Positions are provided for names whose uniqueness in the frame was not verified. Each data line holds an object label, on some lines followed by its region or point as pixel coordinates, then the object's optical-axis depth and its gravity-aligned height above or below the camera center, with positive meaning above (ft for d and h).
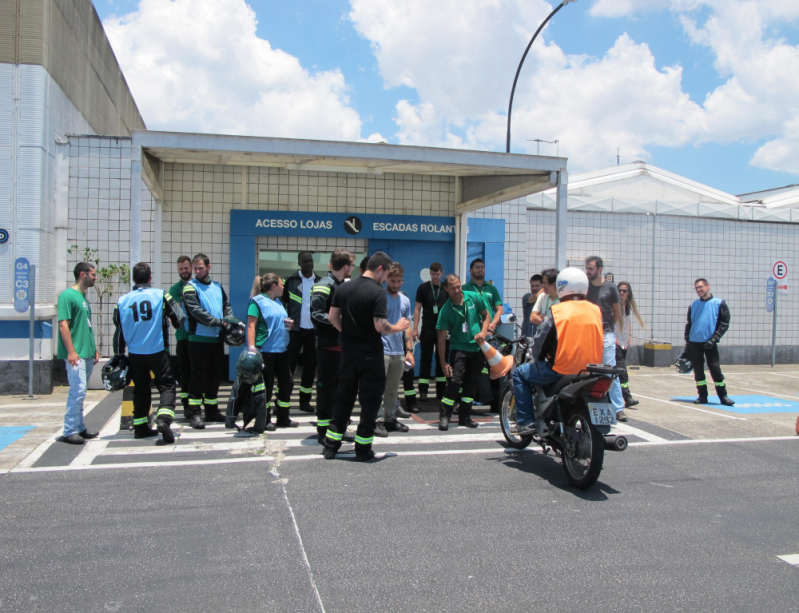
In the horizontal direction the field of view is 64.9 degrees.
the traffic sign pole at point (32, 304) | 28.99 -0.68
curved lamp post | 42.92 +19.47
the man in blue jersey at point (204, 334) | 22.46 -1.45
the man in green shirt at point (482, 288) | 25.64 +0.56
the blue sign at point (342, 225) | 34.58 +4.14
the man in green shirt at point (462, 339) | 23.30 -1.40
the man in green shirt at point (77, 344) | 20.20 -1.71
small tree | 32.76 +0.88
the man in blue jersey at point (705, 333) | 29.35 -1.20
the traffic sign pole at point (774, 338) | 47.10 -2.15
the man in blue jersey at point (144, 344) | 20.67 -1.68
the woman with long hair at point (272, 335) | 22.66 -1.41
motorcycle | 15.94 -3.12
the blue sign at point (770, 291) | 47.47 +1.38
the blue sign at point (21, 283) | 30.32 +0.35
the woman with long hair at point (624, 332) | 27.52 -1.21
